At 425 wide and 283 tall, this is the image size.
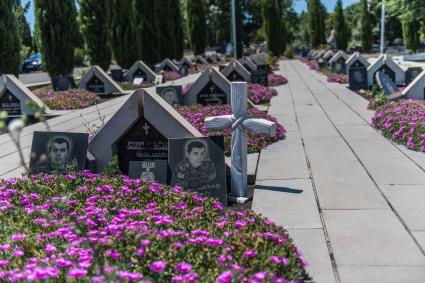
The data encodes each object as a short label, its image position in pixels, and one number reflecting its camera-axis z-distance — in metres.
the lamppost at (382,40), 40.02
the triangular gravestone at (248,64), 24.03
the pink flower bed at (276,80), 23.58
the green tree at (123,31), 28.59
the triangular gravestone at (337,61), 28.13
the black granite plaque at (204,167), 6.02
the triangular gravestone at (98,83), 20.81
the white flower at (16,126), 2.68
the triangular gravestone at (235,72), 19.56
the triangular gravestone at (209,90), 12.95
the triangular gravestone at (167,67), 31.94
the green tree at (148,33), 33.88
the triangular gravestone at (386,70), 19.11
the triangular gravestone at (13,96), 14.30
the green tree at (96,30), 24.75
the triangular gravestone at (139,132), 6.54
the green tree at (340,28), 63.19
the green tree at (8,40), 18.67
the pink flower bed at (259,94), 16.69
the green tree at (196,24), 47.44
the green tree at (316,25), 64.29
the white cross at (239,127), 6.10
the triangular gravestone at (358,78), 19.27
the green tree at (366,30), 63.22
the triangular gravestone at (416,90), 13.12
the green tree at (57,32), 21.59
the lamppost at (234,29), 43.38
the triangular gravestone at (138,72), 25.97
